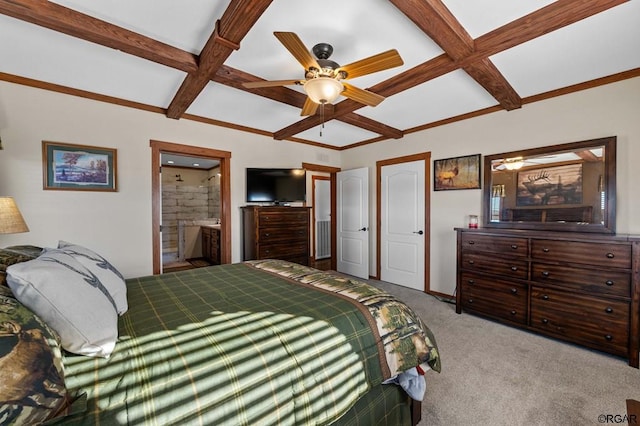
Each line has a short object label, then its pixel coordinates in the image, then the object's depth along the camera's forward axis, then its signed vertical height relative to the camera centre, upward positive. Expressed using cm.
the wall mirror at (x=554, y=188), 262 +21
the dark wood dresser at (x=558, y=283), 223 -73
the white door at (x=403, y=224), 415 -26
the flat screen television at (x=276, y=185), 422 +37
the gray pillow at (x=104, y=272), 141 -35
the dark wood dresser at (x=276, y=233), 386 -36
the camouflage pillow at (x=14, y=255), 111 -23
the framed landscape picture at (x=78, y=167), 279 +46
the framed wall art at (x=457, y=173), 354 +48
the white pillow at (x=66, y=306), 94 -35
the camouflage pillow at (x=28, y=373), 67 -43
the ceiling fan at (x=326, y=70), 180 +101
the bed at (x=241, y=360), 84 -57
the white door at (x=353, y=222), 488 -27
